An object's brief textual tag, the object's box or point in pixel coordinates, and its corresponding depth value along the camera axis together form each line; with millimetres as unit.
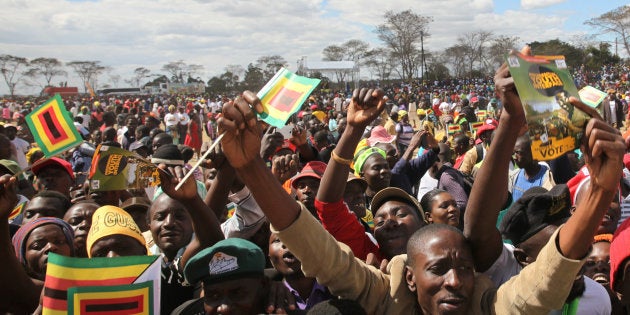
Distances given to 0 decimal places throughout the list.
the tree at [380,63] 62684
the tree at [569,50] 48556
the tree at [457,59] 62688
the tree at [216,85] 59672
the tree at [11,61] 65188
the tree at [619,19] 49156
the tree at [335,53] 67750
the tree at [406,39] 57531
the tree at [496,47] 53531
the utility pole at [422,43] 57375
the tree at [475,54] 60750
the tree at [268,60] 65019
